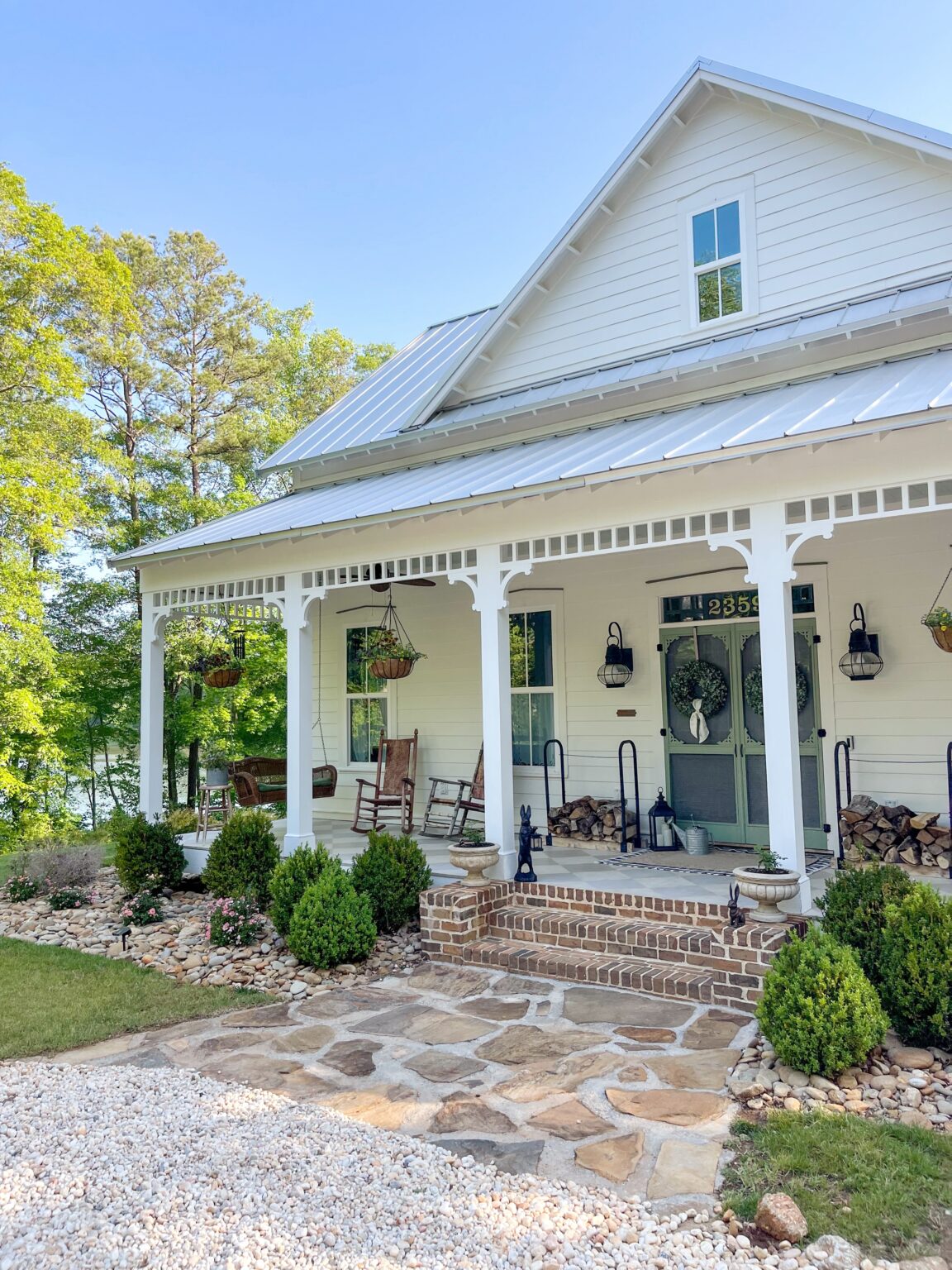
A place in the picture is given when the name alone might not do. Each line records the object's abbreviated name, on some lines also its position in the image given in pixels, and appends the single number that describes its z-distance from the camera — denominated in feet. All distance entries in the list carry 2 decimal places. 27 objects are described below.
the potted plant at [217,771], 33.32
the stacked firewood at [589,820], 28.07
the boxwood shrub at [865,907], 15.69
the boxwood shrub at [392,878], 22.56
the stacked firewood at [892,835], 21.64
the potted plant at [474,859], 21.76
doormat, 23.29
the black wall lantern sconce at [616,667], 28.96
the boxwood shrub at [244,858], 25.41
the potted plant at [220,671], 33.40
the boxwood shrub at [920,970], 14.37
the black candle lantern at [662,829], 27.43
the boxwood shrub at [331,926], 20.62
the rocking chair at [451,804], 30.83
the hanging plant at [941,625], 20.94
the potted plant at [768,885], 17.38
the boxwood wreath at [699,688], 27.50
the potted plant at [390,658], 31.07
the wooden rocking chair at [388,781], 33.27
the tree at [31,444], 43.86
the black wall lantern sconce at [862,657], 23.65
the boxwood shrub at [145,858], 28.43
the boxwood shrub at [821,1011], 13.42
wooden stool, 31.50
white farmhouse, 19.43
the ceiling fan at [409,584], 34.88
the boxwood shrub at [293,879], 22.24
